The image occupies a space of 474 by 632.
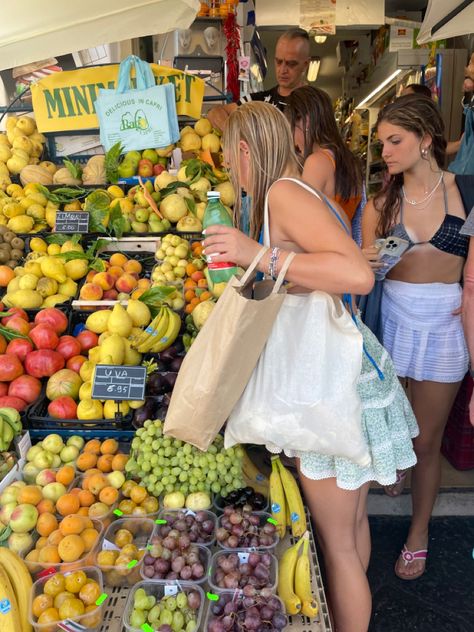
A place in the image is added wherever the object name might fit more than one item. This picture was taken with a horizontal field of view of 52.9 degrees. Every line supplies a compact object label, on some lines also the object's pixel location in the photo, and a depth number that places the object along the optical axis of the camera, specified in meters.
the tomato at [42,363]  2.20
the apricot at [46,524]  1.60
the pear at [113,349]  2.15
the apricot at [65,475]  1.81
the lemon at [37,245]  2.92
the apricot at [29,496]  1.68
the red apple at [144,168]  3.45
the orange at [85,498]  1.70
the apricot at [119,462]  1.87
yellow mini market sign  3.51
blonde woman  1.27
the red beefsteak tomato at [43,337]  2.29
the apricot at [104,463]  1.89
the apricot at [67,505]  1.66
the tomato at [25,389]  2.14
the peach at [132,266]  2.86
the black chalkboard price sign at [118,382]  1.93
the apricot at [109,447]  1.95
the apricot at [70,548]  1.45
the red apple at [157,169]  3.48
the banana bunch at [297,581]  1.42
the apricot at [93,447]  1.96
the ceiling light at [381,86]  6.75
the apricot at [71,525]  1.54
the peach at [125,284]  2.69
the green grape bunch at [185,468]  1.75
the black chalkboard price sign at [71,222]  2.96
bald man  3.93
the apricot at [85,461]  1.89
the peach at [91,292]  2.61
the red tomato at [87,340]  2.41
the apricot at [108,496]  1.71
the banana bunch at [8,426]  1.90
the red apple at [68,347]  2.31
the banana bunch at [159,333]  2.24
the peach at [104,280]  2.67
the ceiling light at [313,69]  10.05
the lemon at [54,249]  2.90
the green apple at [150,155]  3.51
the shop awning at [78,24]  3.10
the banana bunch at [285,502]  1.69
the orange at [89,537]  1.53
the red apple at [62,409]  2.05
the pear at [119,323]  2.31
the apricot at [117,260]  2.89
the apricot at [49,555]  1.46
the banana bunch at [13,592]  1.27
